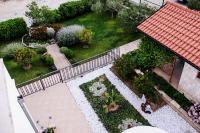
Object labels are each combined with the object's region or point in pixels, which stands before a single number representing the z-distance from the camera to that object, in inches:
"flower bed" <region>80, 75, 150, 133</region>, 335.8
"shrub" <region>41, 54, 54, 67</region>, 443.7
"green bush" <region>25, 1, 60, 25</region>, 520.5
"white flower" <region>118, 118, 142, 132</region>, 332.9
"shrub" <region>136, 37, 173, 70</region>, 352.6
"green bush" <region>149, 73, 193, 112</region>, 342.2
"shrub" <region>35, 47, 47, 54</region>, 476.2
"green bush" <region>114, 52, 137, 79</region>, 383.3
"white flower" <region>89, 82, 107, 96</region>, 380.4
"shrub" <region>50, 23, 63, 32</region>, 524.7
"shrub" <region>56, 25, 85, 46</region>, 481.3
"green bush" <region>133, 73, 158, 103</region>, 349.7
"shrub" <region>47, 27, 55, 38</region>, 509.7
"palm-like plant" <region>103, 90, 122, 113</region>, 351.8
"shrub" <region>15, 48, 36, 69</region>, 430.1
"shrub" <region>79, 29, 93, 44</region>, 472.2
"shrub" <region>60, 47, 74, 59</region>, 459.0
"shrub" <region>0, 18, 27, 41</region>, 512.9
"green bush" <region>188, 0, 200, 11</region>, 561.9
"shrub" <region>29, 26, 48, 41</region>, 510.2
